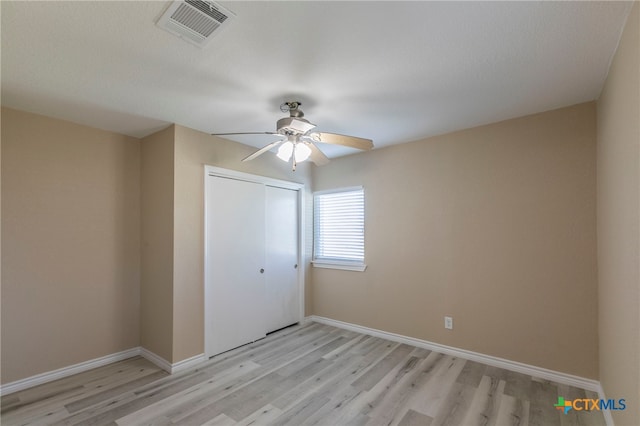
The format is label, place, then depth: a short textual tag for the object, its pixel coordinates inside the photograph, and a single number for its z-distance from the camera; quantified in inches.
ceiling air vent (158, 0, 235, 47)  56.2
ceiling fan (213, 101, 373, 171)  90.0
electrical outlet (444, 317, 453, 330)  126.4
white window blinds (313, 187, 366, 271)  159.9
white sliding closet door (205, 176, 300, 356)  129.6
